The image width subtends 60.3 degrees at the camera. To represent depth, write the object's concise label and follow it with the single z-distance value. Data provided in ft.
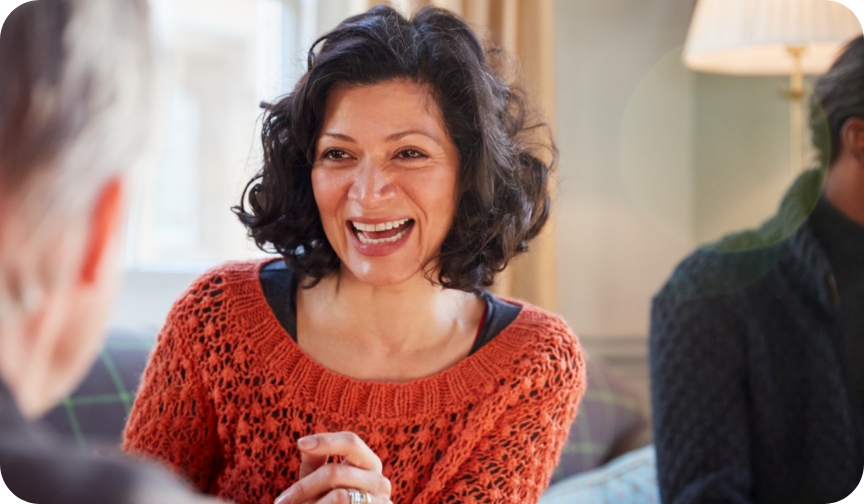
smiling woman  2.72
